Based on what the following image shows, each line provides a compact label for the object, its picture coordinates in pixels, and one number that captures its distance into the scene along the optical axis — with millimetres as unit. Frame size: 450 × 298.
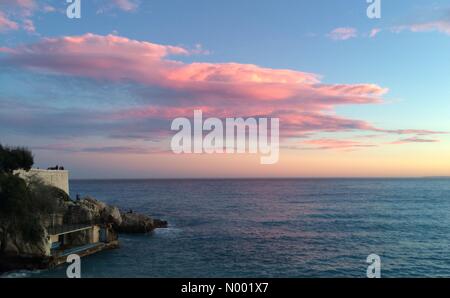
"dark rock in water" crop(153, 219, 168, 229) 76312
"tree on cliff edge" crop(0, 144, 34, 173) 53281
